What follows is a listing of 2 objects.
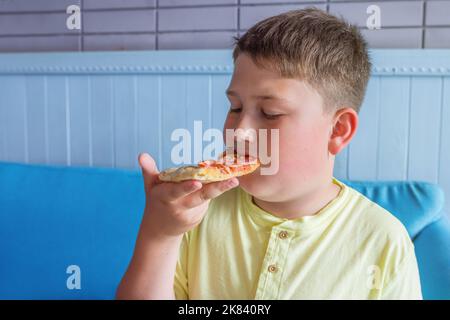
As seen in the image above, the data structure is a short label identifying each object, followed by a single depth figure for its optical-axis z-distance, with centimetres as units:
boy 51
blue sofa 85
